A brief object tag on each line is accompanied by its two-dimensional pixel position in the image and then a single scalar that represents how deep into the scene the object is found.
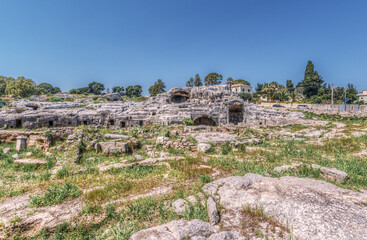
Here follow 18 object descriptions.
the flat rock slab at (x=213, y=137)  12.81
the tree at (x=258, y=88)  78.24
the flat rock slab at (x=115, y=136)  14.01
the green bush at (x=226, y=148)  10.19
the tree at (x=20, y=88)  49.86
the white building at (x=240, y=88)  71.75
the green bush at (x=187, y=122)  22.07
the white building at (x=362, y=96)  59.12
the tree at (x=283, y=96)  52.36
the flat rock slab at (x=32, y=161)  8.70
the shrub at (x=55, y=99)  36.11
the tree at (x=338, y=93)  52.95
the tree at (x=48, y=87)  95.35
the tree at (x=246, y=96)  60.93
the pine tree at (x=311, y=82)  56.19
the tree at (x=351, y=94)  50.34
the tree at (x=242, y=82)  82.16
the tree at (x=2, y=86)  60.49
